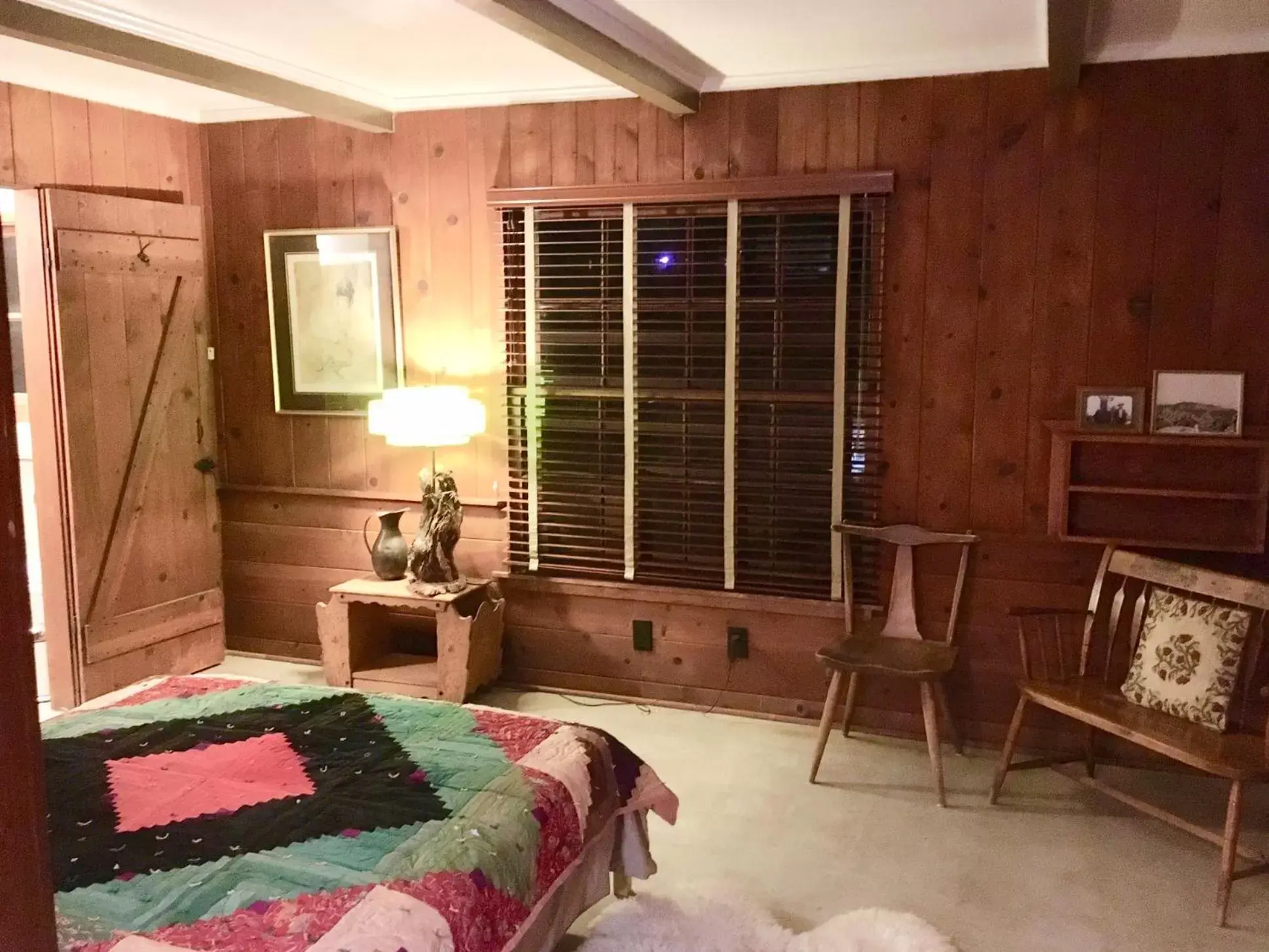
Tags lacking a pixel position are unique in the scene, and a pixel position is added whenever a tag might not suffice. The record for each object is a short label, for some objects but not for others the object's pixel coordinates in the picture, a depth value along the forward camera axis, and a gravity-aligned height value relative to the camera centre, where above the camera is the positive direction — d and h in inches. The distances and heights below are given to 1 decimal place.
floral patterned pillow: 116.3 -35.4
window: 151.4 -5.0
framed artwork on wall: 175.6 +7.1
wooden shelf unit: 133.5 -17.8
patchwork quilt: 71.1 -37.4
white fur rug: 96.7 -55.1
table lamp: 157.4 -12.5
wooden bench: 107.7 -41.6
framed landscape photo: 133.9 -6.5
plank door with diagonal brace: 155.3 -12.0
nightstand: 159.8 -45.3
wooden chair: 132.0 -39.9
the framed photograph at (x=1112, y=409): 138.3 -7.4
